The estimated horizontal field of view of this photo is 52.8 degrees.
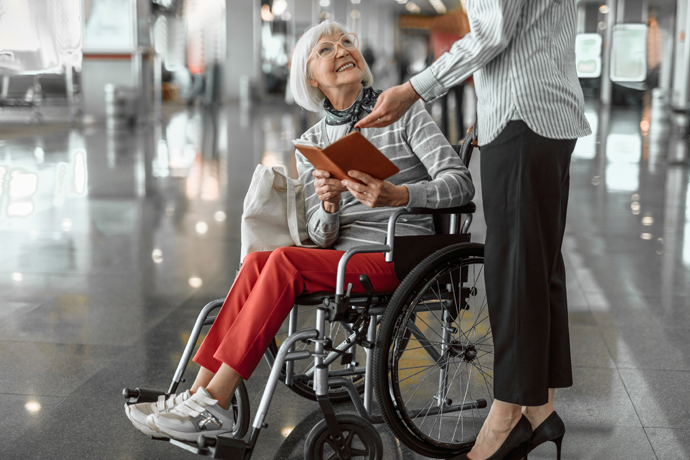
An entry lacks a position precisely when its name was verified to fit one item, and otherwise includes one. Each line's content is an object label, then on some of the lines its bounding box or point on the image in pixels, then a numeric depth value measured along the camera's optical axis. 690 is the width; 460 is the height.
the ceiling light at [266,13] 25.55
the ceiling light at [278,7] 27.75
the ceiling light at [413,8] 44.44
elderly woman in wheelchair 1.69
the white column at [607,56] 21.83
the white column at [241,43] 23.38
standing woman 1.56
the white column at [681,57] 14.85
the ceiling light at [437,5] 40.75
